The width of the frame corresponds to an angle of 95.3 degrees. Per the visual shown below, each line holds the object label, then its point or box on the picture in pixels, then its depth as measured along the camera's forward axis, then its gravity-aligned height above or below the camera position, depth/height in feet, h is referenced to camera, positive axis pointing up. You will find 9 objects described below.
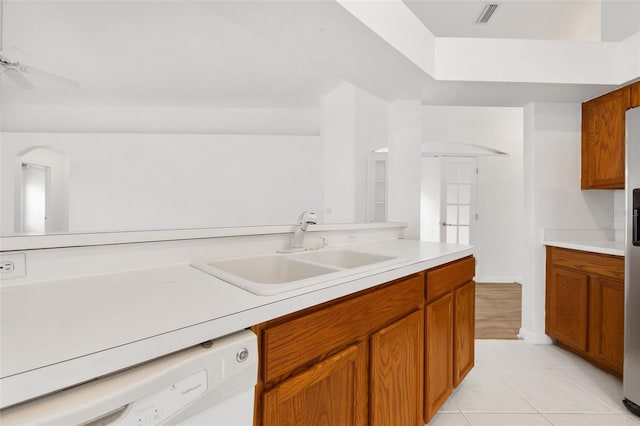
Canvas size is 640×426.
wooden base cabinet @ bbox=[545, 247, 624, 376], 6.15 -2.14
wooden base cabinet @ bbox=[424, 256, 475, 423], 4.45 -2.01
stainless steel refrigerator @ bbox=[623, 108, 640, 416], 5.09 -0.97
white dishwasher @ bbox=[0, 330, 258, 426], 1.34 -0.98
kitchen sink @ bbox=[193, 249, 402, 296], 3.26 -0.79
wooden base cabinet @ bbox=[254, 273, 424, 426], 2.39 -1.51
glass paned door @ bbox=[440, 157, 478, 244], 14.37 +0.61
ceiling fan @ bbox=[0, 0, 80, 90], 6.15 +3.06
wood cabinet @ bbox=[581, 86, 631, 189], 7.05 +1.90
